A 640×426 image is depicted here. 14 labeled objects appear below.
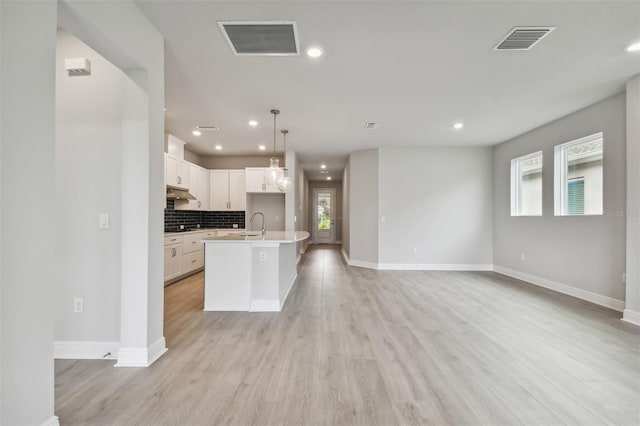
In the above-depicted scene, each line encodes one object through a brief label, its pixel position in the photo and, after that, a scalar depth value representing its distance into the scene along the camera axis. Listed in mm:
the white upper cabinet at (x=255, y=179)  6426
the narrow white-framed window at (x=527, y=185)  4871
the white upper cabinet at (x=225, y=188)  6625
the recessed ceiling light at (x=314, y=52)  2510
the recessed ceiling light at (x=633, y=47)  2479
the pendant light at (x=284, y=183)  4317
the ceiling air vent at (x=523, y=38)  2239
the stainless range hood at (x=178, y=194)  5301
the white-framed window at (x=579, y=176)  3791
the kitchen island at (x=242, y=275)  3414
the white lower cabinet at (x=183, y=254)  4680
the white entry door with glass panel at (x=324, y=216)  12062
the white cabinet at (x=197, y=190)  5836
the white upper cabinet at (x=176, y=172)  4953
